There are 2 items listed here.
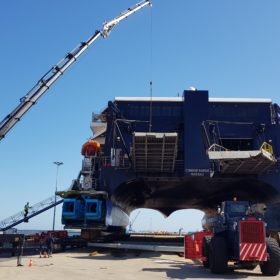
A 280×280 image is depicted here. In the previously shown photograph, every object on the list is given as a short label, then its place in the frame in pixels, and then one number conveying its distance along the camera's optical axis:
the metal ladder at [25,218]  52.42
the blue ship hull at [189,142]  35.11
